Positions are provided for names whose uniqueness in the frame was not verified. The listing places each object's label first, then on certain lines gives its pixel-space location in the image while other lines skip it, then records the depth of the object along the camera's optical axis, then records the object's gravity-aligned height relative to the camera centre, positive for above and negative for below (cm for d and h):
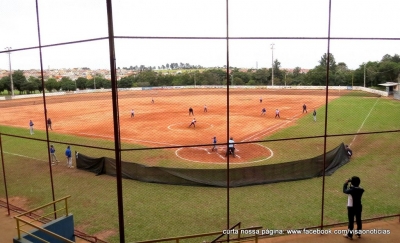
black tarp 1388 -406
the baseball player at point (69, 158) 1711 -398
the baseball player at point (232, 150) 1941 -409
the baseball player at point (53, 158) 1812 -434
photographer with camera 805 -317
